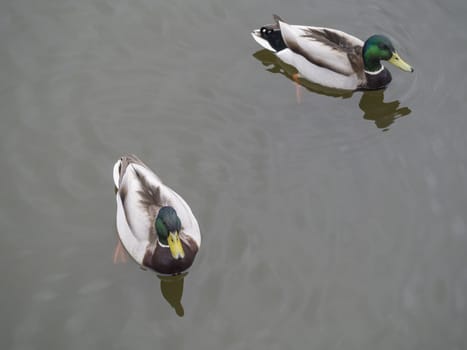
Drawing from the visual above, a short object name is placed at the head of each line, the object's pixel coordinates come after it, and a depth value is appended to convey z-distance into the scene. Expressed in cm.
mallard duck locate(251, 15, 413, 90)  855
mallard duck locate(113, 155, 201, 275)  652
